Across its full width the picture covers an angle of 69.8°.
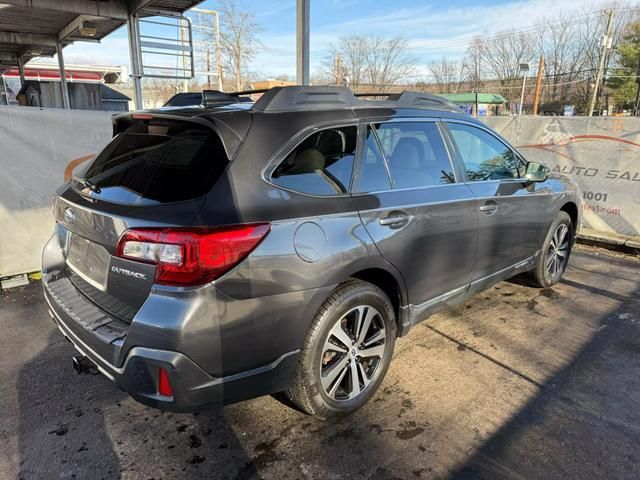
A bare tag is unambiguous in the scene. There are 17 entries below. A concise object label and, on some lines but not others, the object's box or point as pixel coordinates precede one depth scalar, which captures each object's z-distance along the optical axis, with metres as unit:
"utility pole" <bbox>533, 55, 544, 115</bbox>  28.63
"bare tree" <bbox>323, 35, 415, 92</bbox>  41.44
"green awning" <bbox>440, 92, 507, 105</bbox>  28.25
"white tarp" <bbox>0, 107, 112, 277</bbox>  4.82
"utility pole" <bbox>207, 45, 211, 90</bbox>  33.30
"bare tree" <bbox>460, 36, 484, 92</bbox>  45.97
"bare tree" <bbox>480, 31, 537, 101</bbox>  44.16
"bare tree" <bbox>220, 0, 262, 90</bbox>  34.88
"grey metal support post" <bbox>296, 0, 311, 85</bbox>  6.46
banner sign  6.57
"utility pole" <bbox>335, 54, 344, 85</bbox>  39.40
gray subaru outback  2.03
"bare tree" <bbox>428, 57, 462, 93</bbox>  46.88
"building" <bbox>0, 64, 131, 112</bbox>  14.42
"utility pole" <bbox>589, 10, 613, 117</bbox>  31.81
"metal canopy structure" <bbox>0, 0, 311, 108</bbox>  6.81
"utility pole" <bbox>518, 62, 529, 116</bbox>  25.23
